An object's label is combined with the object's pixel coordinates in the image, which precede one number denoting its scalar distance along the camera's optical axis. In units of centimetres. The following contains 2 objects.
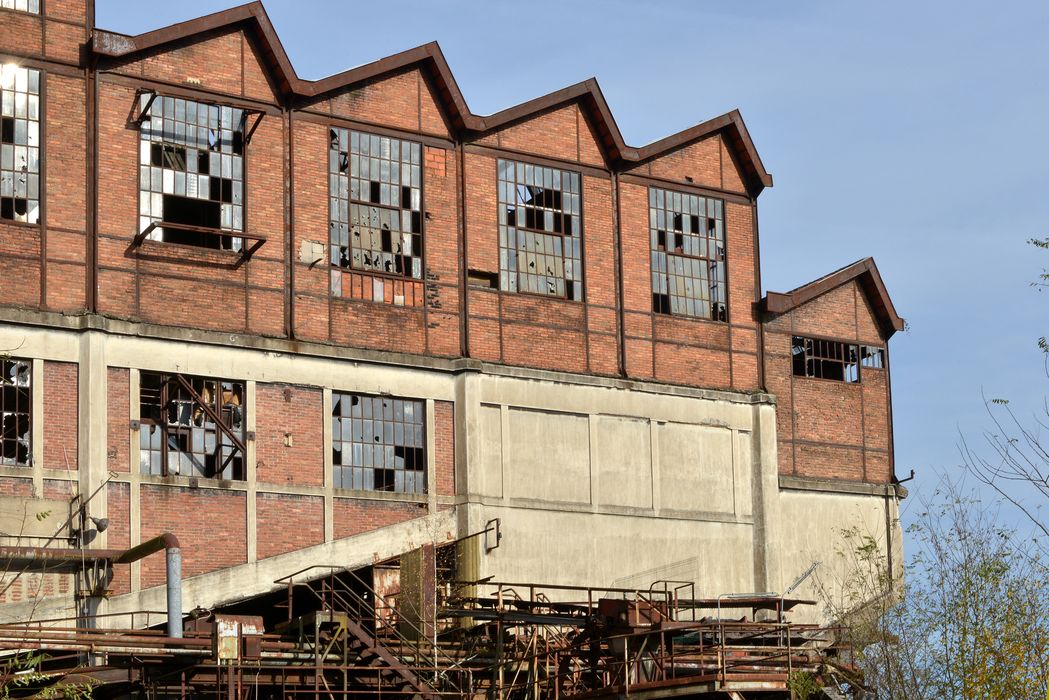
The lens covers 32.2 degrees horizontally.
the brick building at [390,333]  3609
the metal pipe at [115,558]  3369
